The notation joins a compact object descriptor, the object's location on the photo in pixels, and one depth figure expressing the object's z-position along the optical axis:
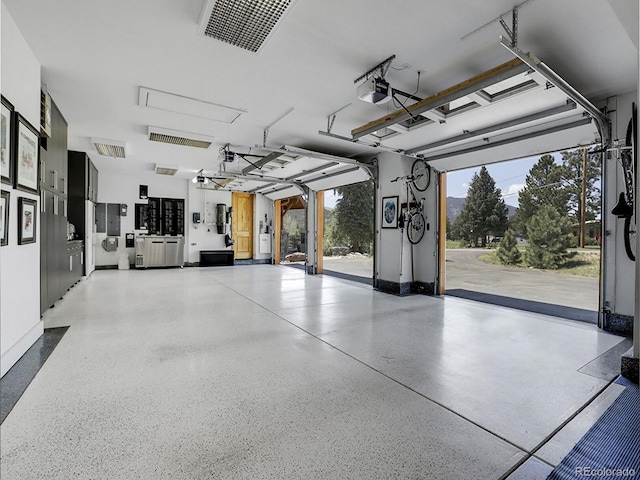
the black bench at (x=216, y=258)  10.91
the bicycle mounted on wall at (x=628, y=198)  3.39
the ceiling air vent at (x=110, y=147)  6.07
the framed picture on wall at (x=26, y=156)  2.77
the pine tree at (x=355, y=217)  16.25
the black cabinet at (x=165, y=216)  10.23
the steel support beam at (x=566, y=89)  2.46
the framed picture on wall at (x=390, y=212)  6.50
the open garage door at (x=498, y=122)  3.12
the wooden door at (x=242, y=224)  11.78
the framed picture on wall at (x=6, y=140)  2.47
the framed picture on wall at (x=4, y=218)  2.48
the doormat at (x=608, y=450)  1.49
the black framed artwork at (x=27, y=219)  2.84
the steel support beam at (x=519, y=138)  4.08
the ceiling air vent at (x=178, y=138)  5.42
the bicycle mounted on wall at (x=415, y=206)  6.32
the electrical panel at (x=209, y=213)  11.06
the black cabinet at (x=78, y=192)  6.82
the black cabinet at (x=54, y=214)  3.79
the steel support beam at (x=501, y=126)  3.83
